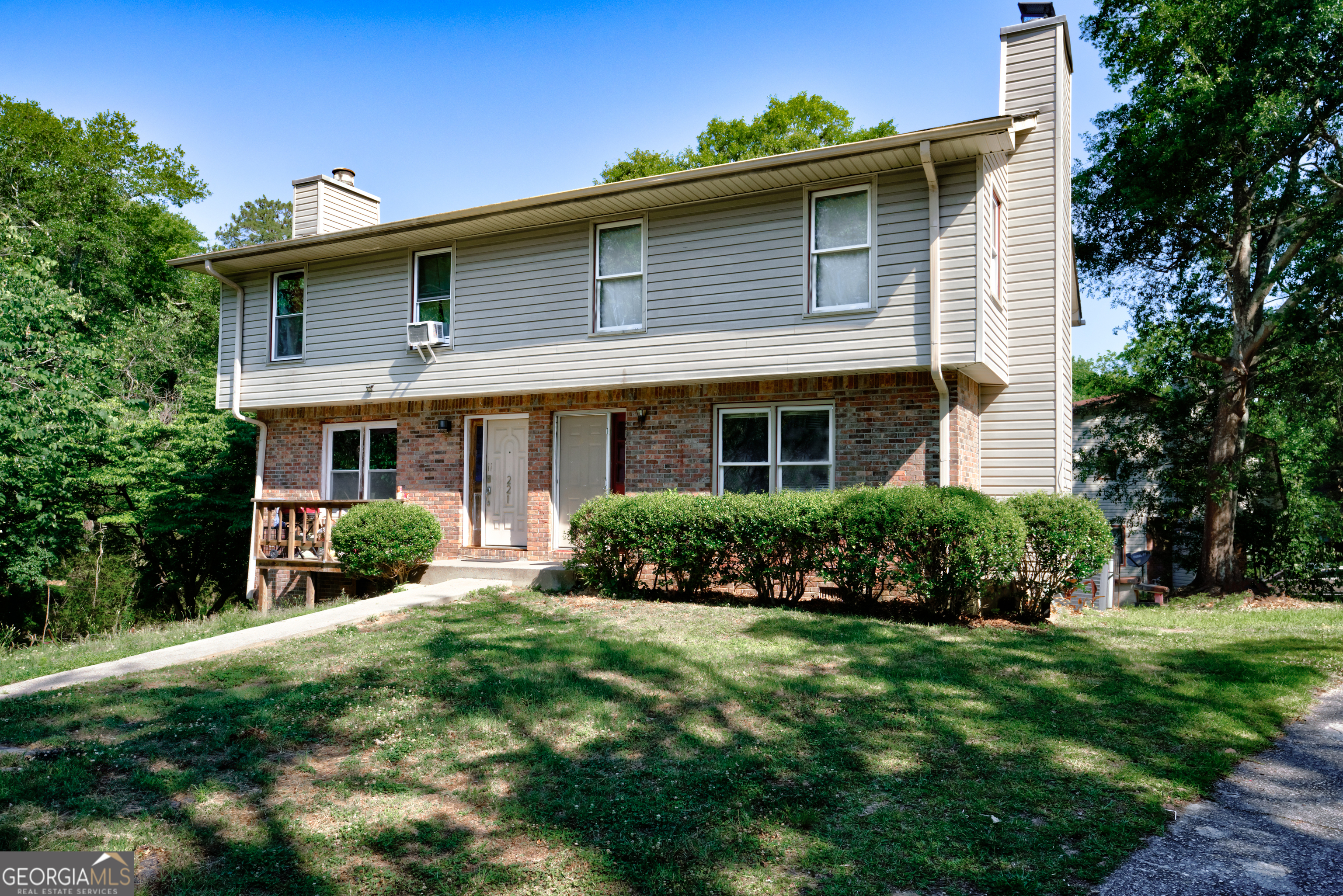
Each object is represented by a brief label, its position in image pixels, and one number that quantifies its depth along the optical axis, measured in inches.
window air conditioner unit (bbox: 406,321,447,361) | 528.1
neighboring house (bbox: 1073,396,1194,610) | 768.9
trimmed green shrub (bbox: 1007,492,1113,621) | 362.6
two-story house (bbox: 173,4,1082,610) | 412.5
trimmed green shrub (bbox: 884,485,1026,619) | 338.0
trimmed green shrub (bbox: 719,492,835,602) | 369.7
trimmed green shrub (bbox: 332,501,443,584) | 478.3
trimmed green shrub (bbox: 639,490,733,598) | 391.2
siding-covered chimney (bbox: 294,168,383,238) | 636.1
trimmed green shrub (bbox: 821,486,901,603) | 353.7
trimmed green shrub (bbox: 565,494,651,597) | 407.5
